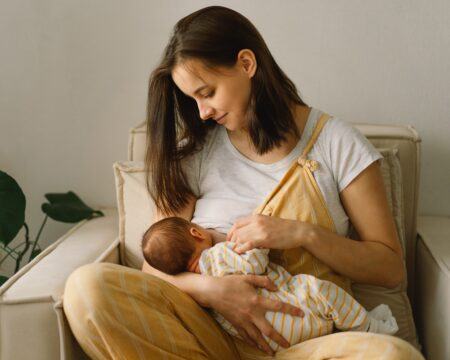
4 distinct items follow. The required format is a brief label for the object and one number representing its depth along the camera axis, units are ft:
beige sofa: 4.36
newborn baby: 4.41
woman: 4.23
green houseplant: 6.11
